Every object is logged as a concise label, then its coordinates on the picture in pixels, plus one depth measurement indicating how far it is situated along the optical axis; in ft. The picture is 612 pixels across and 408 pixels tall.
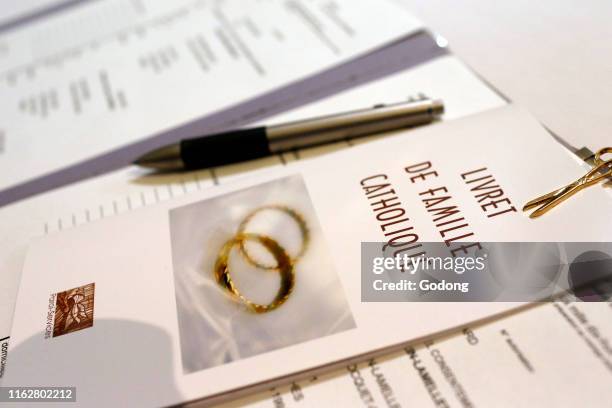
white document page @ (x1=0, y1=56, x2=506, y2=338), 1.40
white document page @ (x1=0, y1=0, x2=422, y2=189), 1.67
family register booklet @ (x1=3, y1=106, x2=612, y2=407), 1.00
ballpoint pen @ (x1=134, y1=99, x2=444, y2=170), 1.40
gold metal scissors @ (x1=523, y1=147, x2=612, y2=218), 1.09
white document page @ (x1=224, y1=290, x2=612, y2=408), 0.90
